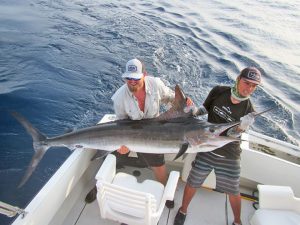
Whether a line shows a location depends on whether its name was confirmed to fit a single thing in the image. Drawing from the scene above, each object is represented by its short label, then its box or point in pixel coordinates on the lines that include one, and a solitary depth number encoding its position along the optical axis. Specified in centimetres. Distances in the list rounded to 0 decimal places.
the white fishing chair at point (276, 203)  307
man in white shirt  342
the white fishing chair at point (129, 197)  260
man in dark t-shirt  298
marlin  305
